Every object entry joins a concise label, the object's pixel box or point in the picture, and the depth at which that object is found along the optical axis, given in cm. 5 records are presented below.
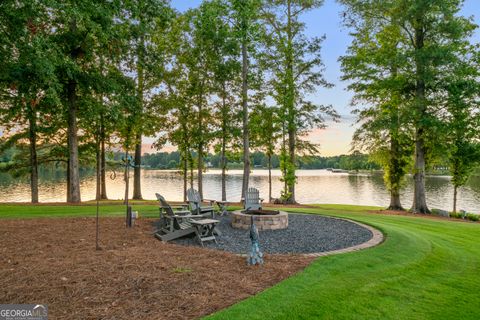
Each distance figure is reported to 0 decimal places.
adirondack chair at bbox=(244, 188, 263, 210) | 1026
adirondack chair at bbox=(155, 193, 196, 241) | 718
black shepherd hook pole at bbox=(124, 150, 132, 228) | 849
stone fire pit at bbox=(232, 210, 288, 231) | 863
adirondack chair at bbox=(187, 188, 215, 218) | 924
